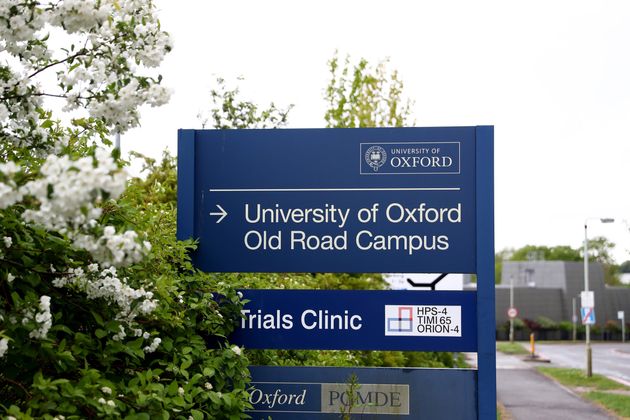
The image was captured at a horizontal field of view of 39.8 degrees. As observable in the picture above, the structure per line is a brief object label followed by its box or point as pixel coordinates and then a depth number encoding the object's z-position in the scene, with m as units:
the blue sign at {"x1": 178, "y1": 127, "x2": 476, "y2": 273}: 5.04
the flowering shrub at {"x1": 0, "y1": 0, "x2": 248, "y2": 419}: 3.52
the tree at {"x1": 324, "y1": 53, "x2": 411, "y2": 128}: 16.19
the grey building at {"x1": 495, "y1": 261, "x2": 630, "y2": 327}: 74.12
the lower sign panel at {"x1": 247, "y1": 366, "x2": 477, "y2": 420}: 4.93
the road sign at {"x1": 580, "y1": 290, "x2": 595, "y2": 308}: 29.16
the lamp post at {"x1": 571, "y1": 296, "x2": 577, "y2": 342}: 65.53
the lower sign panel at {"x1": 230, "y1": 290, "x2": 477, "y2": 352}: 4.96
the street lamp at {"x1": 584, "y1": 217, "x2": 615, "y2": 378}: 27.86
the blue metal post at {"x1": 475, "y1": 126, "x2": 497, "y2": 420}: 4.88
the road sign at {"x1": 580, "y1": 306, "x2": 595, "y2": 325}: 28.73
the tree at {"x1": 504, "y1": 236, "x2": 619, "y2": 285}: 102.84
